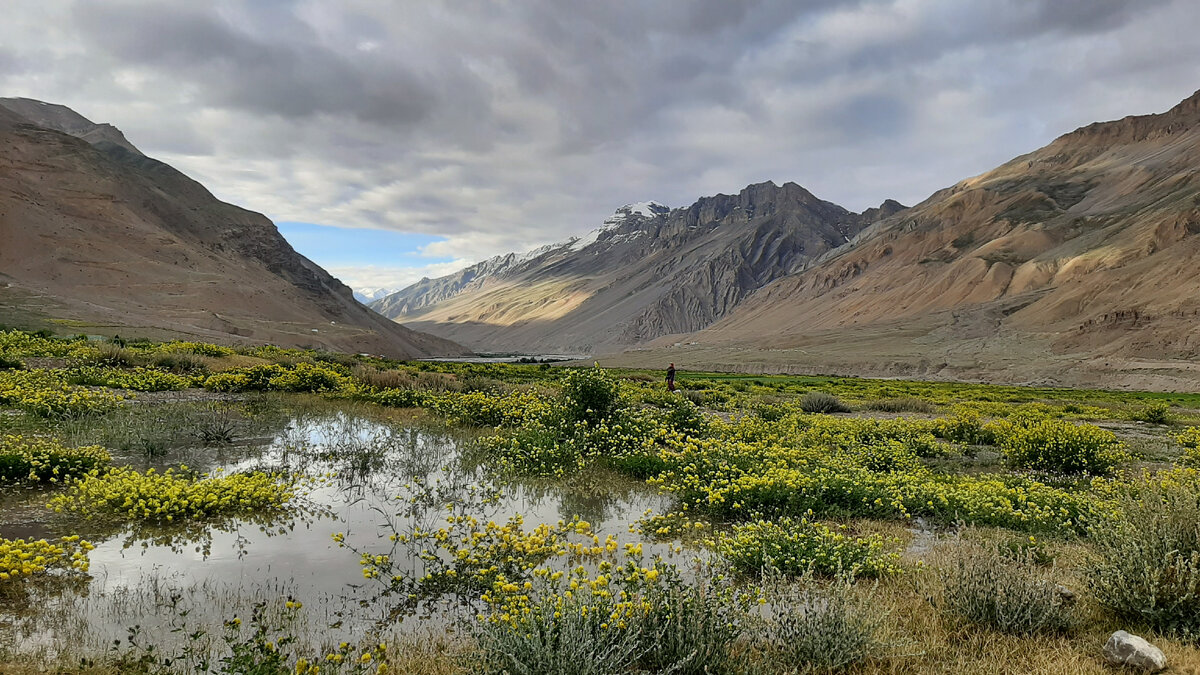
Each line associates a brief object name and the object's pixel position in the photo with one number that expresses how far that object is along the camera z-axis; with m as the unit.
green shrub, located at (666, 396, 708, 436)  14.55
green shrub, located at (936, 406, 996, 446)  17.12
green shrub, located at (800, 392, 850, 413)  24.97
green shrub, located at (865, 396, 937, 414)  26.91
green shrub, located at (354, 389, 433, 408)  18.53
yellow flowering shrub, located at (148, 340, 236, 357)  26.22
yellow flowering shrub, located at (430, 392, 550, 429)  15.27
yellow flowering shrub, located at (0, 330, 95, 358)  20.61
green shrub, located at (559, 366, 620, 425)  13.88
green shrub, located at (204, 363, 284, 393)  18.97
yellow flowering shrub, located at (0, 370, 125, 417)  12.36
